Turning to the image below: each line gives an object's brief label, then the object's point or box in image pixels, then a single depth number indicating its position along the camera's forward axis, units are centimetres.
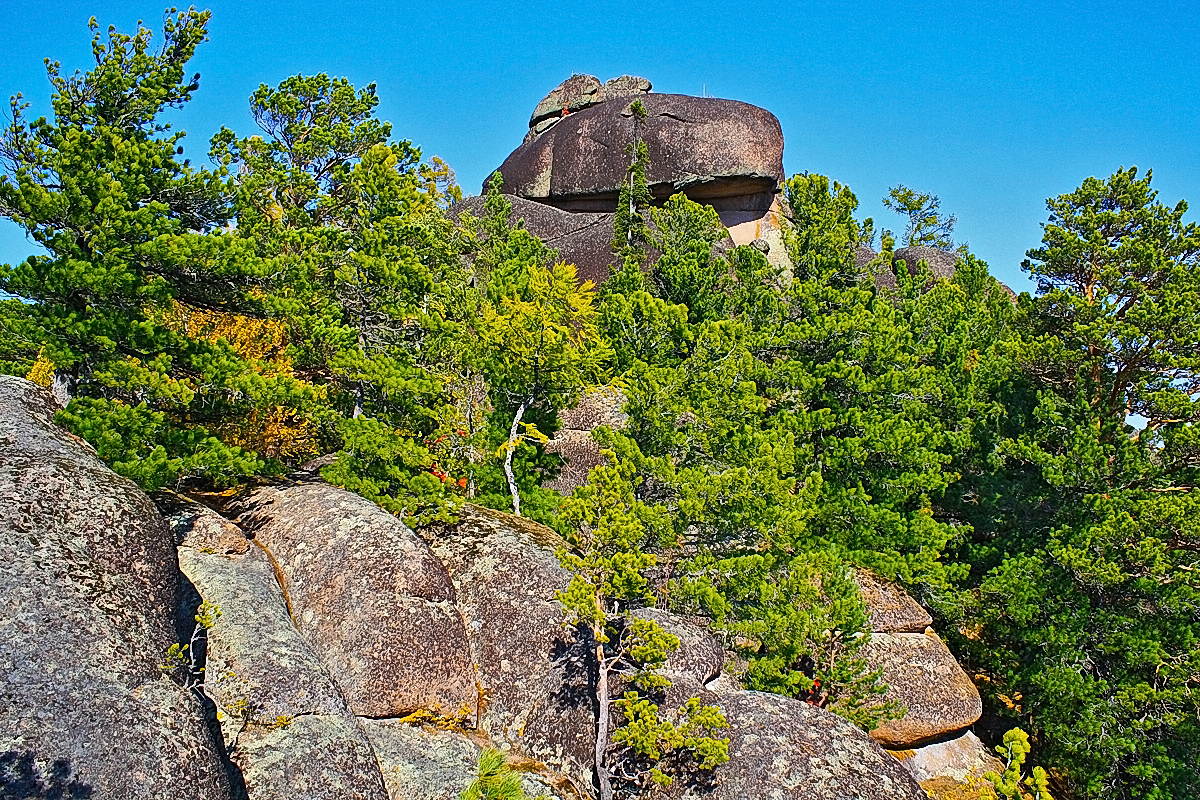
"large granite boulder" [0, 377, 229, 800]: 837
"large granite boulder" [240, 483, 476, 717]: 1343
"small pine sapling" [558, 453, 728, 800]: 1231
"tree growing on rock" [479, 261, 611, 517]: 2067
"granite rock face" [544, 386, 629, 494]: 2419
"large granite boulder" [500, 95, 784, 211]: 4509
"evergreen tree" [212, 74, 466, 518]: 1838
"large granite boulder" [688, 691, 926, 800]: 1214
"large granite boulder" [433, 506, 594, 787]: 1352
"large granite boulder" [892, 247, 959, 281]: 4684
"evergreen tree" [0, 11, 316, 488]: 1416
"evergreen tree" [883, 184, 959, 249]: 6159
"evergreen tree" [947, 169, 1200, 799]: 1812
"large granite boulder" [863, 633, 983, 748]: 1931
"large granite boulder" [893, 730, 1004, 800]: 1867
